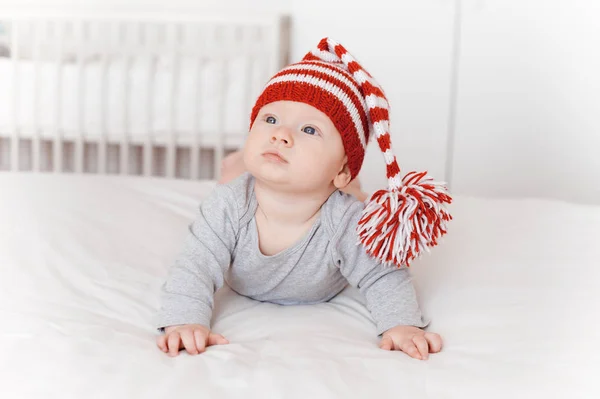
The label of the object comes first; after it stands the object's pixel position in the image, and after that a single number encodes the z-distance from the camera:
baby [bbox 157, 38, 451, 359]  0.98
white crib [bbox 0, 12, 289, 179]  2.50
